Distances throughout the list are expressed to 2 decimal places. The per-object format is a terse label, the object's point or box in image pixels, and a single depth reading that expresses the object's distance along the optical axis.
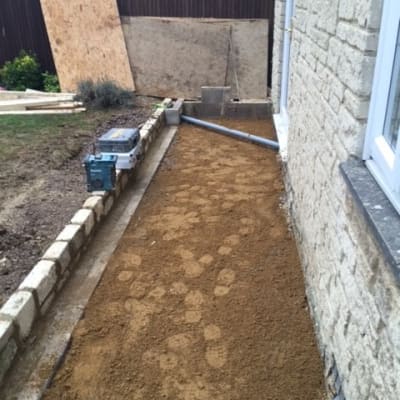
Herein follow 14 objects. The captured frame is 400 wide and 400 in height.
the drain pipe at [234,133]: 5.79
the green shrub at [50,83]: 8.15
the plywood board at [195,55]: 7.63
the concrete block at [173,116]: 6.80
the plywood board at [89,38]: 7.75
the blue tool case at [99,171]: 3.89
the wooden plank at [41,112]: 6.90
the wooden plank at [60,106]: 7.09
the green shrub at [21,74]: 8.13
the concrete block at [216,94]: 7.10
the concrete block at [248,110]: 7.14
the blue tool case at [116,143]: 4.24
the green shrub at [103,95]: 7.24
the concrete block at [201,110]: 7.20
